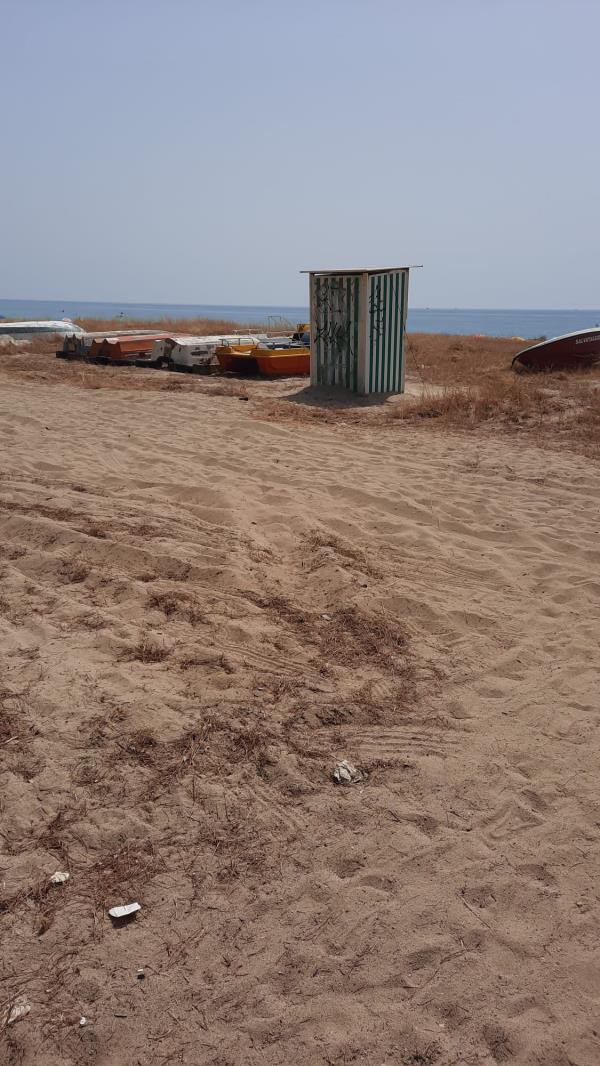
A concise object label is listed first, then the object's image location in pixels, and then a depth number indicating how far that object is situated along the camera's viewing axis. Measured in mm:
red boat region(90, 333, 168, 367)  15812
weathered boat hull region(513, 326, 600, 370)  14680
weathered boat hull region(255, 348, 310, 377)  14062
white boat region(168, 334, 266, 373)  14617
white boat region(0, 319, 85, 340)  21281
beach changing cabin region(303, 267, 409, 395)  11789
